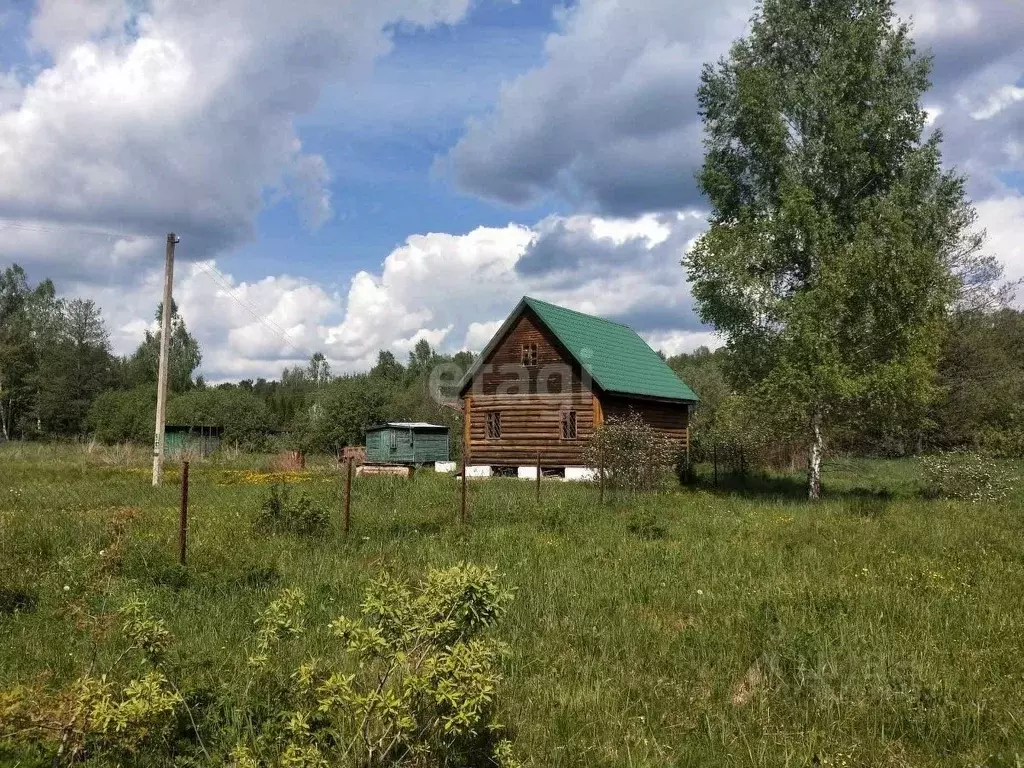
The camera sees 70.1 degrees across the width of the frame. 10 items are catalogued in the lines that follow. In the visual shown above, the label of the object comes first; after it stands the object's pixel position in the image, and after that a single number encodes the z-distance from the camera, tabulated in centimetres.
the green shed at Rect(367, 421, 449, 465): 3588
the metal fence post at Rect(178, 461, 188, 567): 913
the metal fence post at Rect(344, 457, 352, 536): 1178
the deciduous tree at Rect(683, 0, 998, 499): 1939
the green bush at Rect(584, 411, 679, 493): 1909
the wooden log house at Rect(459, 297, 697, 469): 2573
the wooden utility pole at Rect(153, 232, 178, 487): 2009
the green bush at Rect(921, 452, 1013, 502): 1844
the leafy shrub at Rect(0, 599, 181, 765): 371
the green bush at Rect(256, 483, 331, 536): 1171
